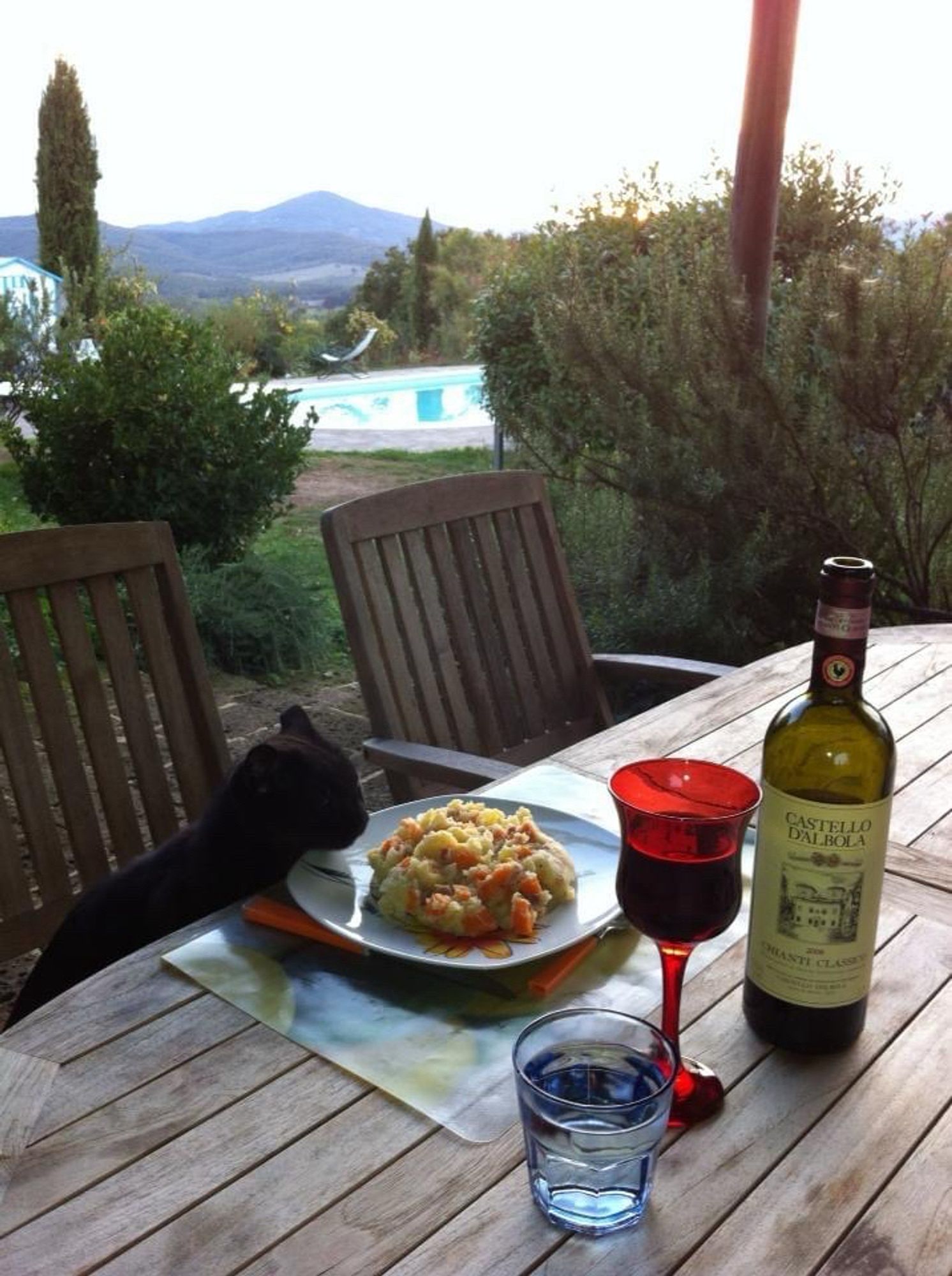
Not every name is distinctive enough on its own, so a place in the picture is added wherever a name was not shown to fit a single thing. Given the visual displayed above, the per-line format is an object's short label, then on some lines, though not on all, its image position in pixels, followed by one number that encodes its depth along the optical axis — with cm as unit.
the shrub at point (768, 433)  302
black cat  107
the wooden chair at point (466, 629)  171
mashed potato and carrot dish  89
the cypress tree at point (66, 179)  920
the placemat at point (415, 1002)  76
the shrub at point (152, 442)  398
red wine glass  67
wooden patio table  61
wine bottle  69
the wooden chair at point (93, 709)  133
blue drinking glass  60
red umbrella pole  315
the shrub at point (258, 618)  382
